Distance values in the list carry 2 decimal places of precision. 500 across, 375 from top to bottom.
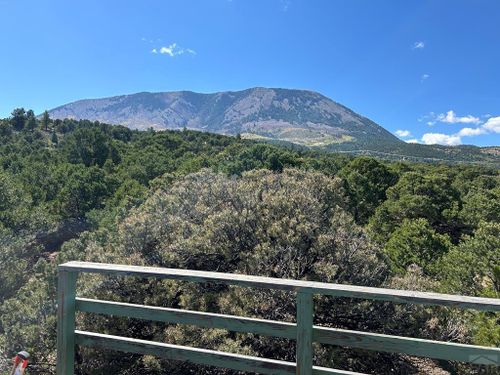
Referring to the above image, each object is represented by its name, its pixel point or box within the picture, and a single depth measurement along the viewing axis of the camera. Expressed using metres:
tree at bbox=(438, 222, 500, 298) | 10.77
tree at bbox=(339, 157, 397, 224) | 24.53
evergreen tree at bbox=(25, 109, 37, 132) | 58.62
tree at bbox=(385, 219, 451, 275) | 13.52
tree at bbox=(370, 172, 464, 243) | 22.06
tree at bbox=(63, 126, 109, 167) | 41.22
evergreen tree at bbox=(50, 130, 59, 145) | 53.53
